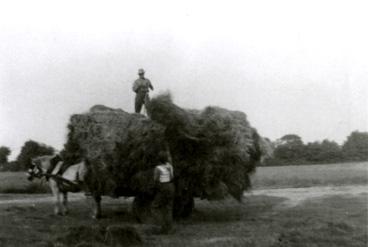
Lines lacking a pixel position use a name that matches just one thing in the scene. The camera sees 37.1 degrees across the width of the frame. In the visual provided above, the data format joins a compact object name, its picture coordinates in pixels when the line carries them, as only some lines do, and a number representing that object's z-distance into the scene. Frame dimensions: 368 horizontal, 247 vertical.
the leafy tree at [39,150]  21.85
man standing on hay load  18.67
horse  17.06
